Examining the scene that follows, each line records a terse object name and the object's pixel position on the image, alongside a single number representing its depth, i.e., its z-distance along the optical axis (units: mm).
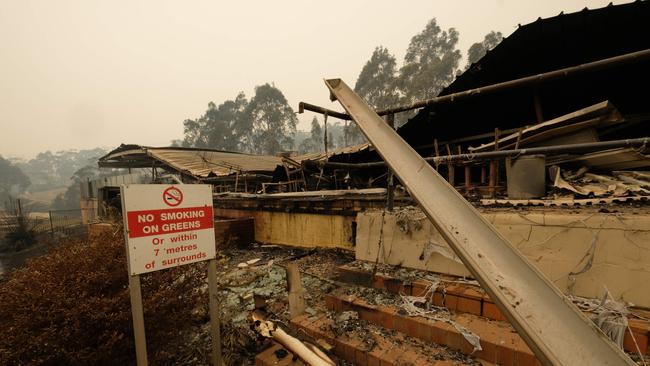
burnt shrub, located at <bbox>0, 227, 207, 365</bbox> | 2051
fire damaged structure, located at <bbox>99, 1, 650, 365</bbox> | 888
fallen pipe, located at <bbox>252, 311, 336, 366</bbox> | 1860
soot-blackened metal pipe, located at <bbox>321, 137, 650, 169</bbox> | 1603
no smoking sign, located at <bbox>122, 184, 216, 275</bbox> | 1932
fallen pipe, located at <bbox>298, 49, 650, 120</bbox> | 1697
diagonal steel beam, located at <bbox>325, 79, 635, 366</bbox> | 672
